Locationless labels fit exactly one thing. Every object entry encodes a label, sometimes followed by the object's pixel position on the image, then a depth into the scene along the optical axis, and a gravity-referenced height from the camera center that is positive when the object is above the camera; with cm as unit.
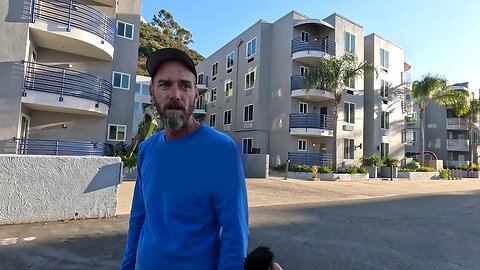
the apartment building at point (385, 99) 2927 +638
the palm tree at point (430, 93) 2998 +730
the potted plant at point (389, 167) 2630 -24
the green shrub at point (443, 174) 2897 -75
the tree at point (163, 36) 5575 +2526
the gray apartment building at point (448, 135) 4306 +451
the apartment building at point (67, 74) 1166 +338
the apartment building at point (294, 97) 2489 +535
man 157 -17
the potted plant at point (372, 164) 2592 -4
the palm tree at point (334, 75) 2323 +655
